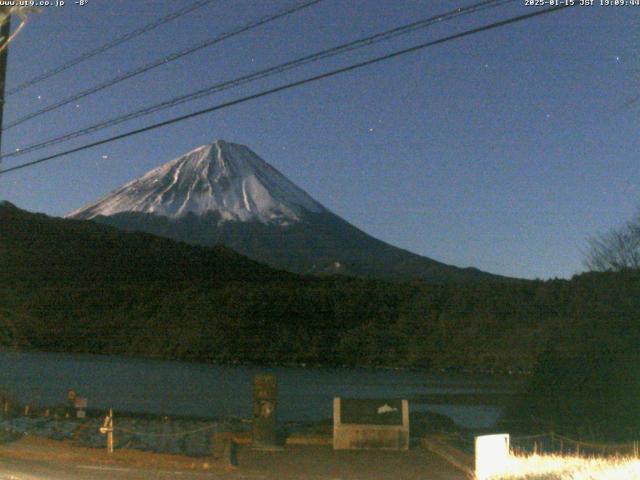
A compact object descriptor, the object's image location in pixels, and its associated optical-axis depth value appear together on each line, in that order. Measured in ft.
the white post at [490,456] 40.52
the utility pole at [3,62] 45.75
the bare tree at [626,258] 135.33
